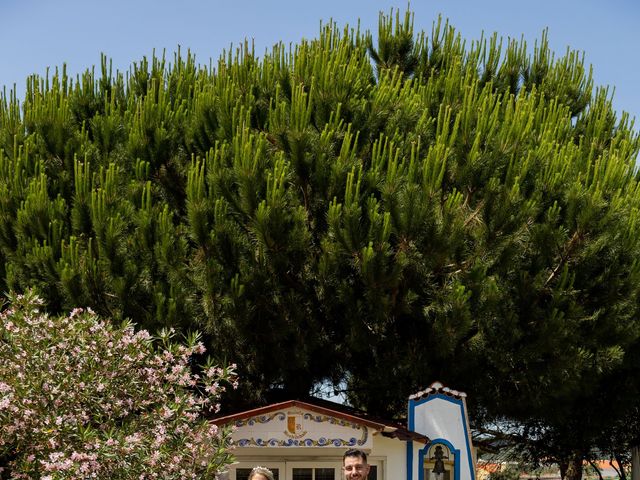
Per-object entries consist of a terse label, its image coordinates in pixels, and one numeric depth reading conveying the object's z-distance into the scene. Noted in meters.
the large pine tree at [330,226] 15.45
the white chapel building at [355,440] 13.51
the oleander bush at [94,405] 9.87
